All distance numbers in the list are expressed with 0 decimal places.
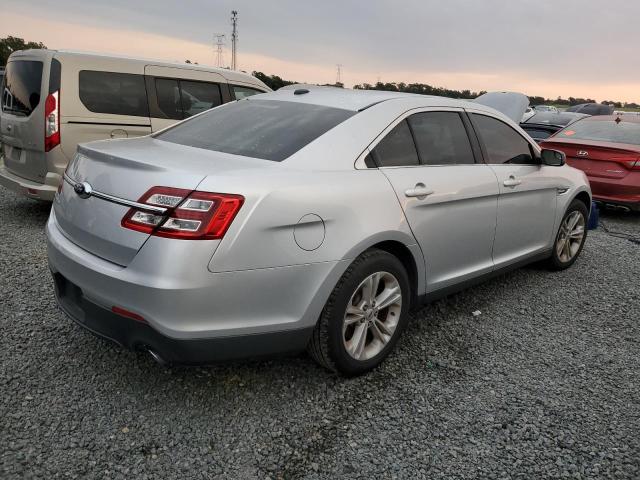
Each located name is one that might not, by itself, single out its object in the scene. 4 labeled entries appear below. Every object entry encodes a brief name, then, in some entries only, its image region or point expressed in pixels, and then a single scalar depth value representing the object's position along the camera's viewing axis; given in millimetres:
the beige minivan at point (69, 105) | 5285
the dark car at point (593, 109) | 24125
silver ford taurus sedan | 2215
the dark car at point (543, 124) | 9742
